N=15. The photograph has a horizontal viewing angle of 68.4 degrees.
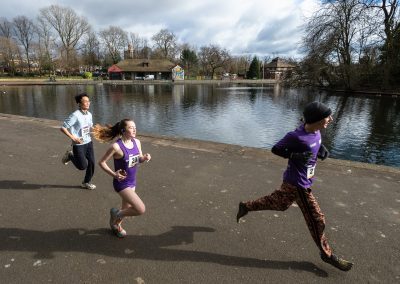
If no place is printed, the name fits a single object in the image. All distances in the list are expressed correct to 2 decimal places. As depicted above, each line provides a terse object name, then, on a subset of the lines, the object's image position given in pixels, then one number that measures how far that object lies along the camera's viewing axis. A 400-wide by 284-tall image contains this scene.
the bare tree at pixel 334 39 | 42.22
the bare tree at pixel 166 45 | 104.12
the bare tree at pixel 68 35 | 85.25
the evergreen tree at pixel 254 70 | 103.69
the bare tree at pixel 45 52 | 82.62
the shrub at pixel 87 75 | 80.79
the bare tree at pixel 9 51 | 77.62
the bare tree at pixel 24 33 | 87.62
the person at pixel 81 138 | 4.73
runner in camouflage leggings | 2.99
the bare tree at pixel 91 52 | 97.44
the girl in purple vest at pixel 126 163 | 3.22
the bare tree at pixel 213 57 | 101.31
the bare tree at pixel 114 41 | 99.31
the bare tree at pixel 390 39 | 39.44
